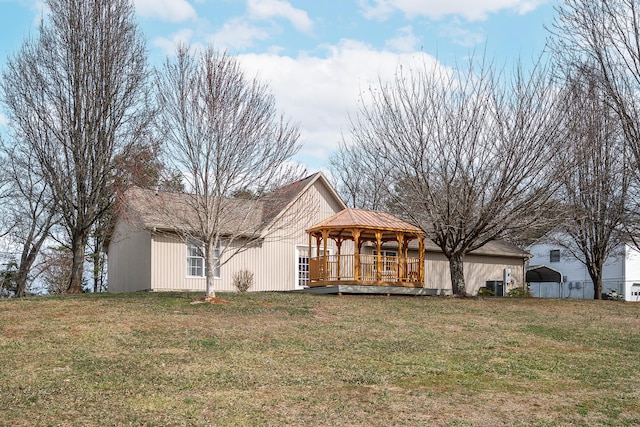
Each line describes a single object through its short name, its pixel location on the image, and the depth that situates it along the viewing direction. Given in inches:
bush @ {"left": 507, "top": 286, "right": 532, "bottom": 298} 1158.8
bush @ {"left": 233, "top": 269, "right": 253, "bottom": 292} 999.0
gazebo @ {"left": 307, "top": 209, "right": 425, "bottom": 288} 940.0
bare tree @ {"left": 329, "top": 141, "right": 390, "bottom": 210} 1000.9
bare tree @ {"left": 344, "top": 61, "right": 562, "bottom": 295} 892.6
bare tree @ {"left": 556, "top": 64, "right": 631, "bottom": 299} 929.5
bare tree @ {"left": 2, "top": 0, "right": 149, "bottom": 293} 946.1
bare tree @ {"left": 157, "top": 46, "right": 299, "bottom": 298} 726.5
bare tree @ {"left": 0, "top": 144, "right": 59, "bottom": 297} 1280.8
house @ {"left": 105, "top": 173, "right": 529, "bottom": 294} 895.1
